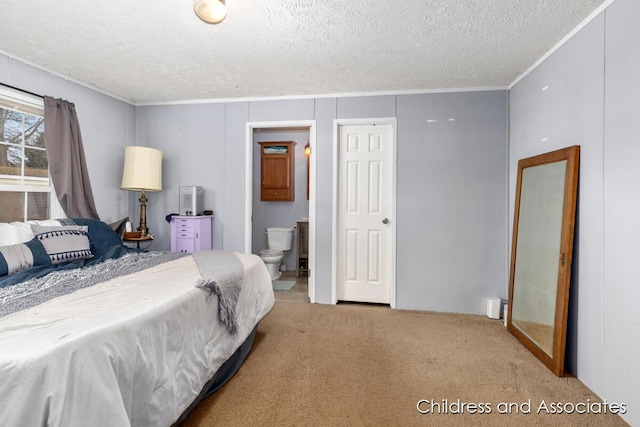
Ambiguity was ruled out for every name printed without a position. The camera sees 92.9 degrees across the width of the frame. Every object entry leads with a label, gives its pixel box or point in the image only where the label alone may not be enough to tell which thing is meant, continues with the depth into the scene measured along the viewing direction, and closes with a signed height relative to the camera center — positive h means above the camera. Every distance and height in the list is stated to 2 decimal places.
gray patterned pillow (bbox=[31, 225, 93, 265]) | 2.13 -0.32
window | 2.52 +0.31
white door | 3.51 -0.10
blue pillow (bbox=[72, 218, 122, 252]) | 2.54 -0.31
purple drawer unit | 3.47 -0.37
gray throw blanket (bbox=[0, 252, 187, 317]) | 1.32 -0.45
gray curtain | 2.76 +0.39
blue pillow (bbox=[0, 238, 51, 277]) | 1.84 -0.38
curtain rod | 2.46 +0.91
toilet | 4.78 -0.58
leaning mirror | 2.10 -0.36
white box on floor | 3.12 -1.04
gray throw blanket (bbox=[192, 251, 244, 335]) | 1.74 -0.48
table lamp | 3.26 +0.32
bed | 0.89 -0.49
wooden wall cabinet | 4.88 +0.52
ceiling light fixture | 1.62 +1.03
